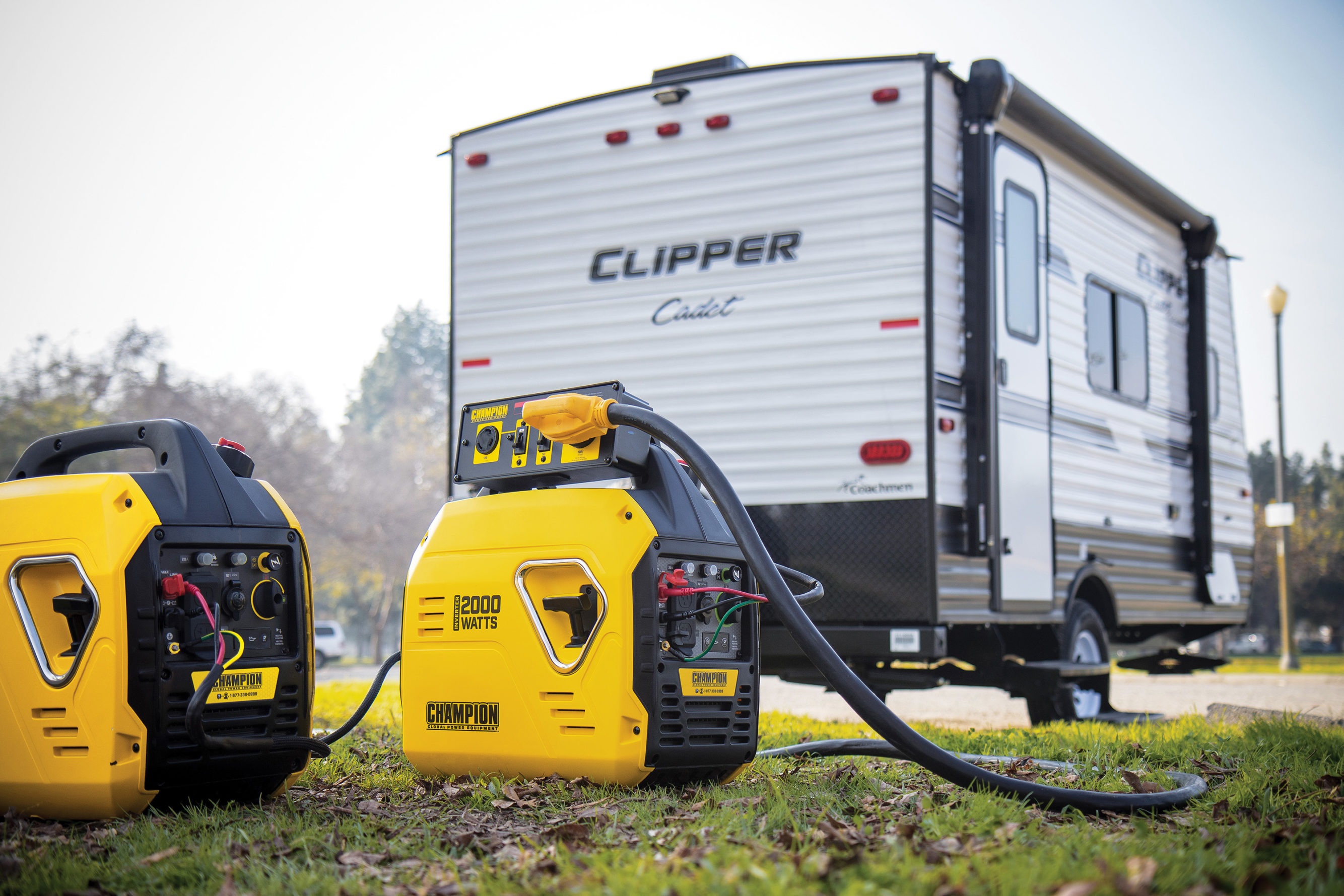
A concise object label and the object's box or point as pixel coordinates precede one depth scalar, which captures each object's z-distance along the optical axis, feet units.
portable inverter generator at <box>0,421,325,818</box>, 11.21
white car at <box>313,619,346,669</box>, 98.78
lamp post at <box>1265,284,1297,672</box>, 60.85
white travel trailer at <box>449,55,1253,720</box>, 19.76
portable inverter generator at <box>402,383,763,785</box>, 12.35
